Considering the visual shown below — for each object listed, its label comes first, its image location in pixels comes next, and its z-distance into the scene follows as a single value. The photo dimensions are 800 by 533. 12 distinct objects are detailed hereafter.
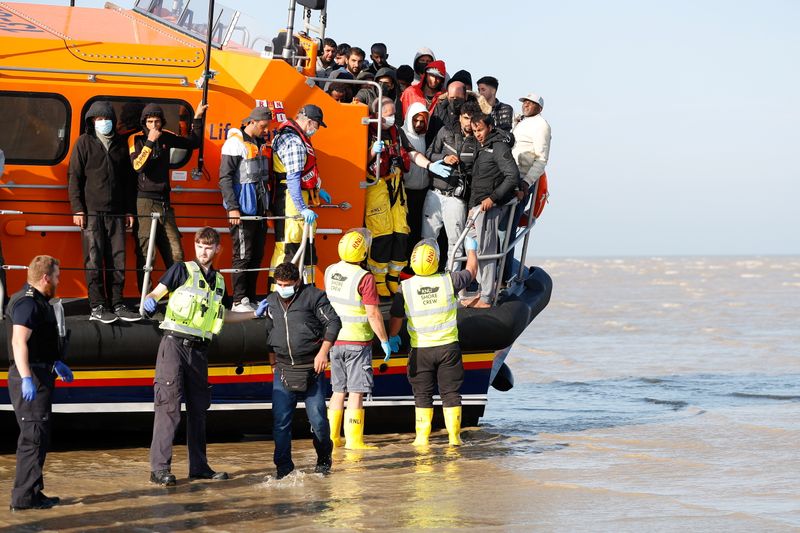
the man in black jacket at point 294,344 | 14.59
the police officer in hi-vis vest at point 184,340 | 14.17
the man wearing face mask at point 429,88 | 20.05
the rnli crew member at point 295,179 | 16.75
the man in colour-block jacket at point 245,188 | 16.75
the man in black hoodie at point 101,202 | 16.17
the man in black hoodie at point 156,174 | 16.27
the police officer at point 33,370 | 12.69
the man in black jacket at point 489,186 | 18.31
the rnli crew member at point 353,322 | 16.44
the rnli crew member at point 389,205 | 18.45
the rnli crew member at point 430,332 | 16.86
